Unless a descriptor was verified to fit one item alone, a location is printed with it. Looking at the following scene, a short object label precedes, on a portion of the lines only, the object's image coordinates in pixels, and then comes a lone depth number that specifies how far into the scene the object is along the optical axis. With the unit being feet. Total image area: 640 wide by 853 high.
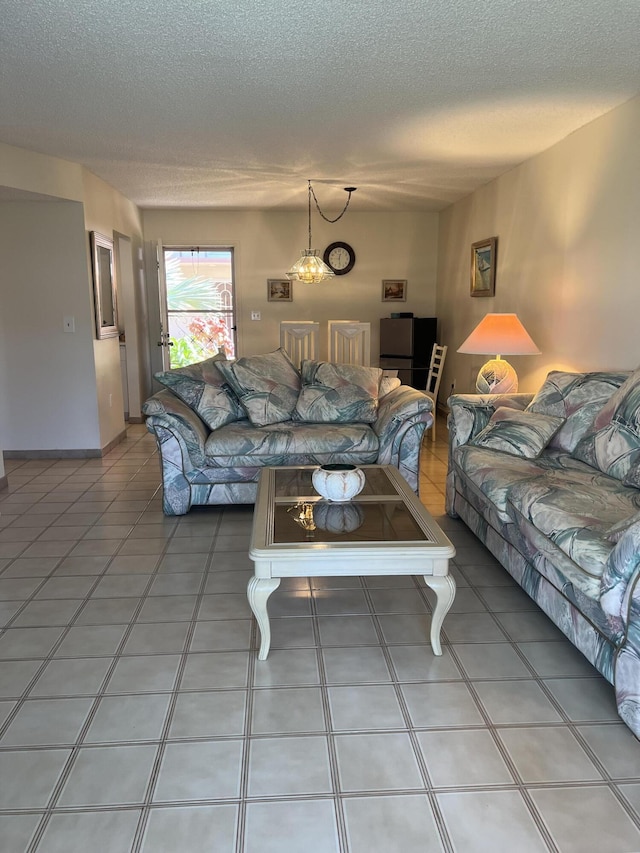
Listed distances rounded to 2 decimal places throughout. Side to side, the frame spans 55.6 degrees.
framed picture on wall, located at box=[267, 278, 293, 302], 23.00
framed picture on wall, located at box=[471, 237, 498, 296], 17.08
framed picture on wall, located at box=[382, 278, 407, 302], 23.34
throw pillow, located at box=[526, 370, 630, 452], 10.11
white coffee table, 6.71
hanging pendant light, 18.04
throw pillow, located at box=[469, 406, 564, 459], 10.02
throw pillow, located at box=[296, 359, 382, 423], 13.20
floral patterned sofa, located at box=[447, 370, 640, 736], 5.76
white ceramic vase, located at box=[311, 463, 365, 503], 8.21
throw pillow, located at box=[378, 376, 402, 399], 13.92
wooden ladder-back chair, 19.65
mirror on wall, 16.30
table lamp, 12.93
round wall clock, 22.93
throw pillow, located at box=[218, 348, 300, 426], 12.97
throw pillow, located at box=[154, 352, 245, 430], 12.75
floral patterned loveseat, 11.78
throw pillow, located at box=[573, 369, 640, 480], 8.66
